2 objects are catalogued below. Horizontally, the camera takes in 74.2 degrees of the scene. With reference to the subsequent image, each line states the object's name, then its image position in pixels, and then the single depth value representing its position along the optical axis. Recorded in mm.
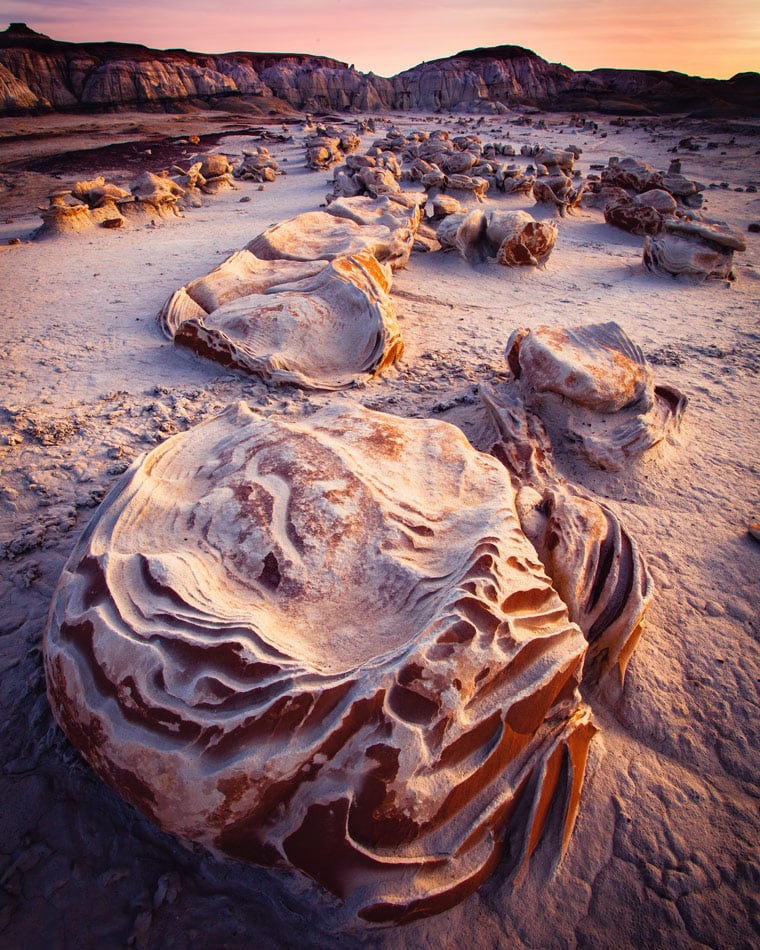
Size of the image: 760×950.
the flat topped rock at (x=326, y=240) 4695
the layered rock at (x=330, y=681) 1066
